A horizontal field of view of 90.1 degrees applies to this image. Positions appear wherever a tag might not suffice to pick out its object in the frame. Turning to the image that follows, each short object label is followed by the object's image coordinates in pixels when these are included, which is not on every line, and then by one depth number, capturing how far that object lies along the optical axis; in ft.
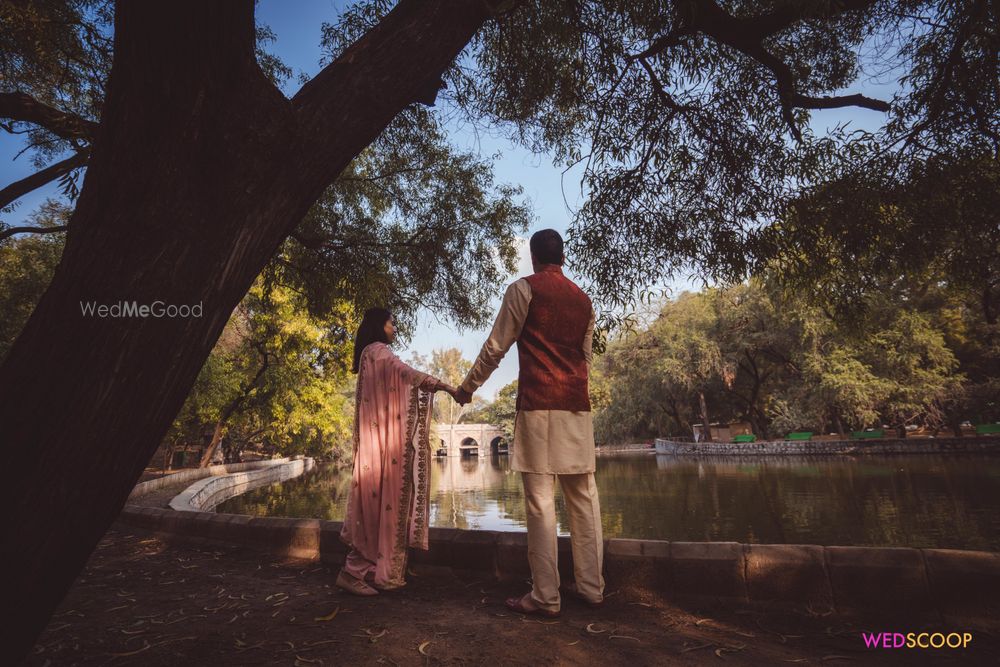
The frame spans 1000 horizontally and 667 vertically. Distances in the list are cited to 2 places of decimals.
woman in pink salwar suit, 9.66
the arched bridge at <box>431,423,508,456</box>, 188.14
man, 8.01
